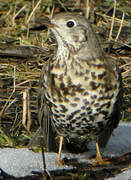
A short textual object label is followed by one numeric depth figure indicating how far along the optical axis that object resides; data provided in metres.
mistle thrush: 6.68
